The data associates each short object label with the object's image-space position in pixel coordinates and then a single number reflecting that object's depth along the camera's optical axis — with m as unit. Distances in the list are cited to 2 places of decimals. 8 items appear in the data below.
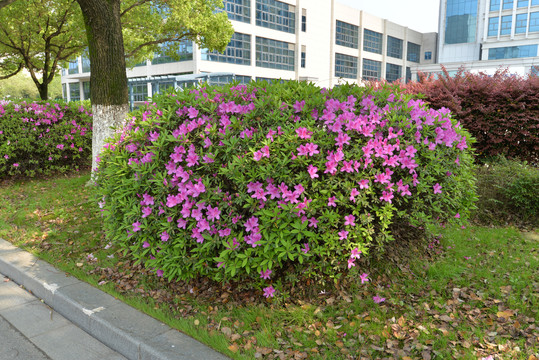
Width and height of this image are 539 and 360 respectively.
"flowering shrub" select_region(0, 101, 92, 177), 9.06
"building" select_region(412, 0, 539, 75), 58.66
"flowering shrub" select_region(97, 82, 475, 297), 3.24
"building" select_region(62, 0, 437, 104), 41.69
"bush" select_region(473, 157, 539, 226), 5.70
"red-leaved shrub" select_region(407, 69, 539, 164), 6.82
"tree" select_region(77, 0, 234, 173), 6.05
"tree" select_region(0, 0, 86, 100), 14.95
